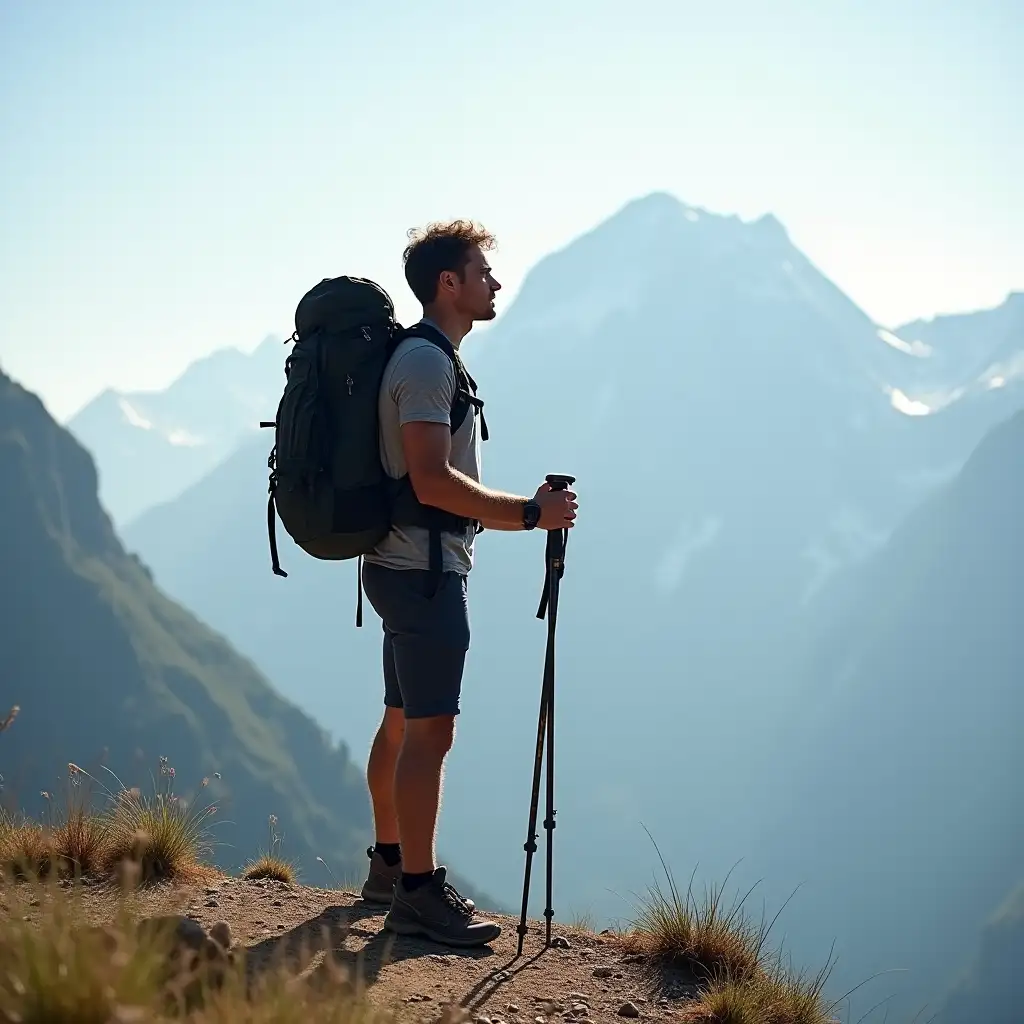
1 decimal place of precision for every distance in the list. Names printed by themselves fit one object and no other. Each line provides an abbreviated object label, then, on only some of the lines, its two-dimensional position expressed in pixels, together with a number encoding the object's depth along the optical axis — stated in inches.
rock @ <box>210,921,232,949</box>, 182.7
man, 207.8
